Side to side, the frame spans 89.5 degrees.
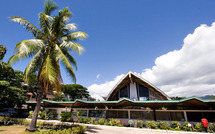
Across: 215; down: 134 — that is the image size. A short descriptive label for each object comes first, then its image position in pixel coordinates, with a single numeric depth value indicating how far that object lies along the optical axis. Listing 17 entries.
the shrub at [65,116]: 16.27
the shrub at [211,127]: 11.37
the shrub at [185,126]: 12.29
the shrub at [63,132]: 7.19
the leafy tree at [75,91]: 43.29
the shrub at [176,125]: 12.74
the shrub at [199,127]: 11.81
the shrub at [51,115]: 20.75
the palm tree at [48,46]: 8.84
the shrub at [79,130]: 8.60
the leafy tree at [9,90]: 15.61
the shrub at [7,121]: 12.68
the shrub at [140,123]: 14.12
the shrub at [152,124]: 13.40
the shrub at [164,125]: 12.97
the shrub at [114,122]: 15.23
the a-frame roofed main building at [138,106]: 13.16
